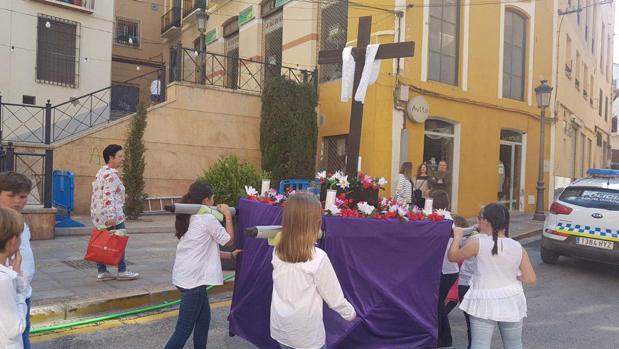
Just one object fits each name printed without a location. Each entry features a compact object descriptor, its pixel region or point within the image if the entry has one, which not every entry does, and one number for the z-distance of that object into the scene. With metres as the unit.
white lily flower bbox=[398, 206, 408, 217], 4.11
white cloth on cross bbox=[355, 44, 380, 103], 5.85
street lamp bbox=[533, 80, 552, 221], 14.27
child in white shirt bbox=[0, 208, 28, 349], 2.42
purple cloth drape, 3.73
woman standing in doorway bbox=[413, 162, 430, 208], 8.88
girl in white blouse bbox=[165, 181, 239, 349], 3.72
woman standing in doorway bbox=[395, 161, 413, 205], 8.58
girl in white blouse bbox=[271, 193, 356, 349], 2.79
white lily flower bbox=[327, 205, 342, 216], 3.78
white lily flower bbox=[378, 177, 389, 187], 4.94
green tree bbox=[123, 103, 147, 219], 11.70
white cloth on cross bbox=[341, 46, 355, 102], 6.16
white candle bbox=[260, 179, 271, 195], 4.65
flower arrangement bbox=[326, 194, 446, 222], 3.87
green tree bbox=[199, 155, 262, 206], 8.21
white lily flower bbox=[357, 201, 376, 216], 3.97
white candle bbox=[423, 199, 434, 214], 4.38
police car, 7.52
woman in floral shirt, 5.97
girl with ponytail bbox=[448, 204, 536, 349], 3.47
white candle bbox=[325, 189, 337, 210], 3.85
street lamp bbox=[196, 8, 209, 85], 15.13
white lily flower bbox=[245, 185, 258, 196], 4.54
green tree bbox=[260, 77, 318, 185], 13.36
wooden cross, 5.77
